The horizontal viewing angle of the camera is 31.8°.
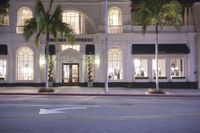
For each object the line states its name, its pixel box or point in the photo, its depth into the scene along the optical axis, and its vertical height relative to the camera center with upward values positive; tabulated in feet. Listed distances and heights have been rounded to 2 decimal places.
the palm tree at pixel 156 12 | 90.17 +15.95
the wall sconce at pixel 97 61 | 109.81 +4.05
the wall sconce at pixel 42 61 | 108.99 +4.13
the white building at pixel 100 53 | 109.29 +6.67
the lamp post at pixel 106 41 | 94.38 +8.85
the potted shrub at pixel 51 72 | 109.60 +0.70
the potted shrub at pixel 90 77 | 109.91 -0.94
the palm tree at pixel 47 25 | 88.82 +12.58
